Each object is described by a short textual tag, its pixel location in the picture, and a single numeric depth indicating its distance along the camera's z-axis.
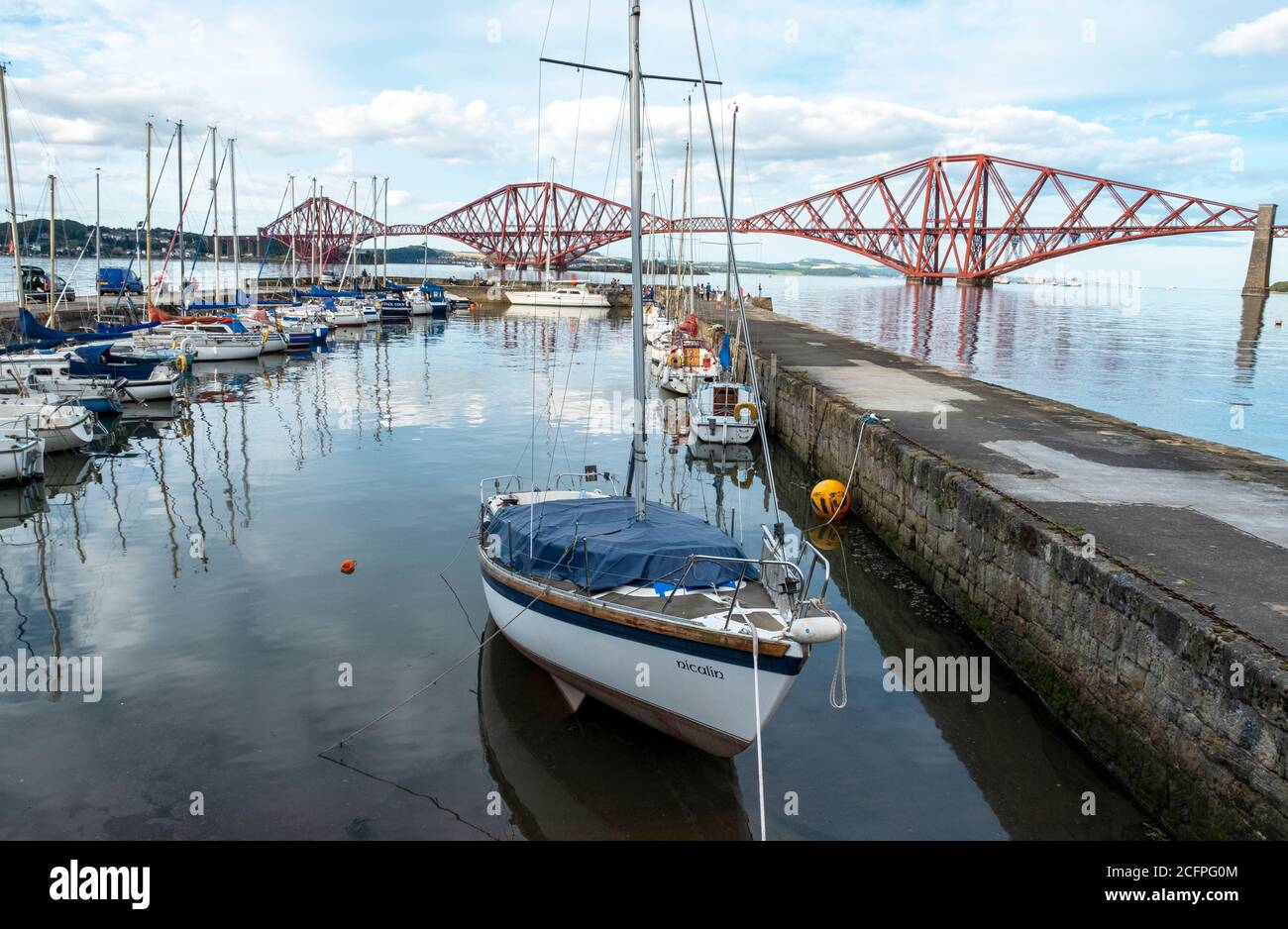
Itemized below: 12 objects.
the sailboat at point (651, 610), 7.86
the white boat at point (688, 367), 31.57
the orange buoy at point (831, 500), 18.20
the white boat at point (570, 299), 97.12
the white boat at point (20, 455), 18.78
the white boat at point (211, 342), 40.25
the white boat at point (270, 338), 45.38
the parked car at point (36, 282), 60.12
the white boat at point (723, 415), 24.95
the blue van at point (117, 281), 64.32
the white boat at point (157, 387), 29.67
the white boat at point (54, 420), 21.02
